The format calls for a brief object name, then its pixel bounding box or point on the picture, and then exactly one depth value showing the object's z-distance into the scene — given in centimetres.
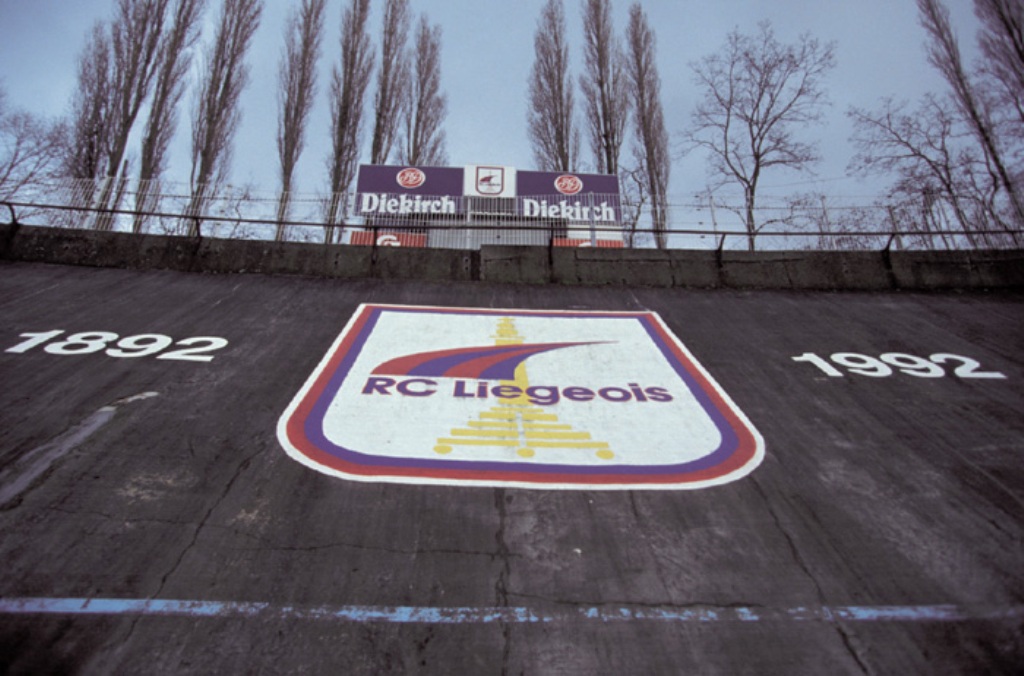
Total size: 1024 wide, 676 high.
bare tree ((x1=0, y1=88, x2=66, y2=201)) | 1802
